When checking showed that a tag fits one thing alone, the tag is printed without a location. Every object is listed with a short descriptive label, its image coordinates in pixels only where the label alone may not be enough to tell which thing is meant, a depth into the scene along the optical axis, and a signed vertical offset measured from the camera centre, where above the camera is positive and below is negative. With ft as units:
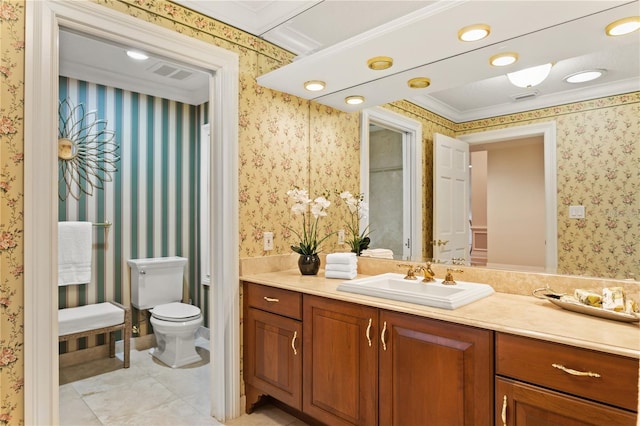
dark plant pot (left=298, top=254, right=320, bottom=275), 7.73 -0.96
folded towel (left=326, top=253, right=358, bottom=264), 7.28 -0.80
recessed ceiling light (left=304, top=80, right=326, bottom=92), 7.68 +2.76
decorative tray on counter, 4.27 -1.12
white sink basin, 4.99 -1.12
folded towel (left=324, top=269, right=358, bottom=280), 7.27 -1.12
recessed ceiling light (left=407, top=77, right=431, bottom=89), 6.92 +2.52
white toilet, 10.03 -2.59
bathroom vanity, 3.70 -1.78
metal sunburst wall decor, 10.08 +1.84
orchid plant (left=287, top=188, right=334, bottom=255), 7.89 +0.05
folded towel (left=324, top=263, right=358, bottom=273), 7.28 -0.98
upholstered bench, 9.18 -2.64
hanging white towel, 9.82 -0.93
